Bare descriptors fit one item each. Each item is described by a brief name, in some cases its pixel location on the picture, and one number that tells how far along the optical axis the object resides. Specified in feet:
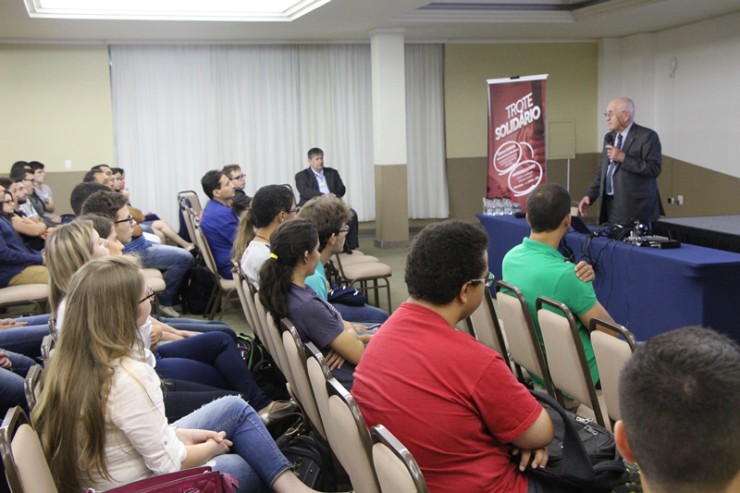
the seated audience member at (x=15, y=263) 17.15
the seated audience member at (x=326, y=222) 12.46
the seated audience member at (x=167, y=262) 19.88
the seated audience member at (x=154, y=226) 25.13
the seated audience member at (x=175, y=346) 10.41
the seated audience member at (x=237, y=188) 20.56
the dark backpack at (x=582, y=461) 6.23
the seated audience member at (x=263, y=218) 13.57
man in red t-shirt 5.96
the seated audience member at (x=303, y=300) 9.66
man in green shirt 10.05
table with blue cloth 13.41
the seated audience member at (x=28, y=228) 19.60
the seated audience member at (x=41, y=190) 27.45
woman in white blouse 6.76
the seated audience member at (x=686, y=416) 3.35
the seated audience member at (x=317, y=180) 30.27
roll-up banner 24.89
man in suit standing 18.75
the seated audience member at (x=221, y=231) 19.35
